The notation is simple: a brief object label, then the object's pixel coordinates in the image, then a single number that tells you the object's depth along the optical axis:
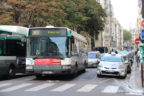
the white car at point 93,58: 28.58
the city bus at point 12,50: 15.68
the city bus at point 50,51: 15.00
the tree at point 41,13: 29.47
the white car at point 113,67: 17.23
